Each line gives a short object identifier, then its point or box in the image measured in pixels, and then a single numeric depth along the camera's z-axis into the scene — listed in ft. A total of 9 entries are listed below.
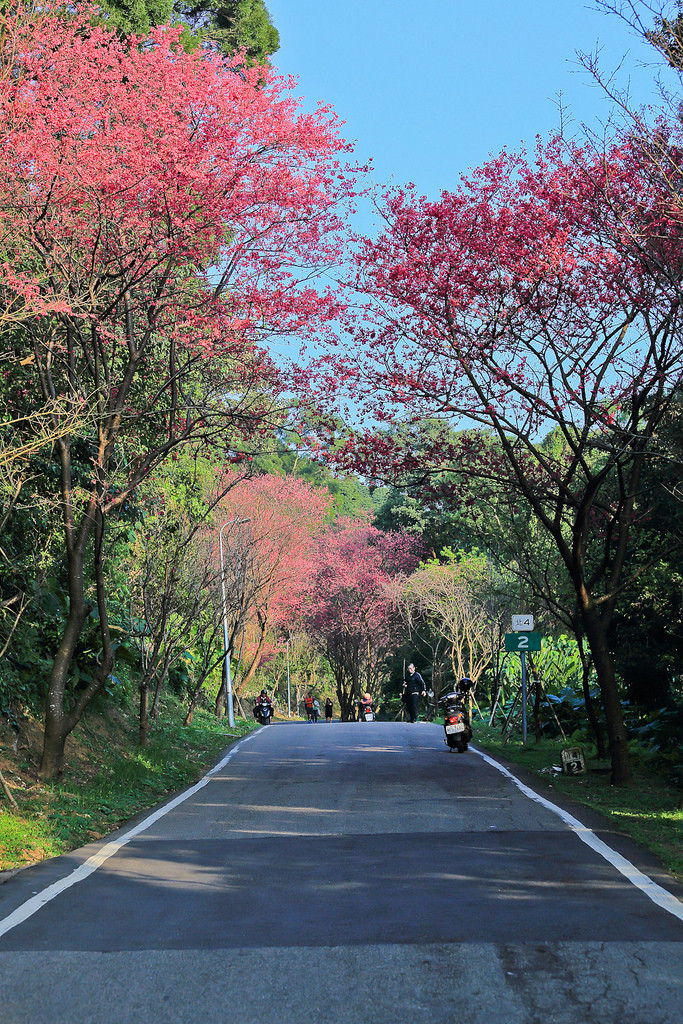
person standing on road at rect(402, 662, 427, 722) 108.17
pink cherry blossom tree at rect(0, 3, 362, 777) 43.04
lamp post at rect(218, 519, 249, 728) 114.11
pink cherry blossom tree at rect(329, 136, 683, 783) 47.67
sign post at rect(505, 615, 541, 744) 71.92
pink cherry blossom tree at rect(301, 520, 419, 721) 187.73
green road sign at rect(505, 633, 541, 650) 71.87
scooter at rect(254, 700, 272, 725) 144.56
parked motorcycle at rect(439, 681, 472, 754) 68.13
